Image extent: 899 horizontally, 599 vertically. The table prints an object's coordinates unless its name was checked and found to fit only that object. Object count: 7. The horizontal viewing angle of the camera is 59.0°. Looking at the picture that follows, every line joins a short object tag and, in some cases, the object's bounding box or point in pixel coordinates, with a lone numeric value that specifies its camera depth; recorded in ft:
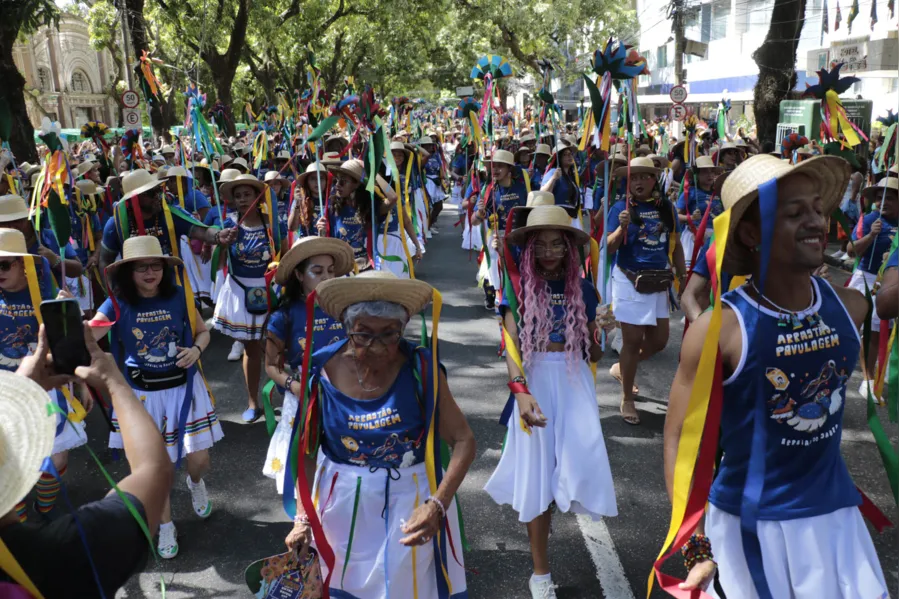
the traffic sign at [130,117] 38.27
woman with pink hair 12.03
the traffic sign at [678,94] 55.11
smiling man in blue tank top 7.52
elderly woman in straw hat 9.47
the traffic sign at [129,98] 38.52
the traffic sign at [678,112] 54.62
